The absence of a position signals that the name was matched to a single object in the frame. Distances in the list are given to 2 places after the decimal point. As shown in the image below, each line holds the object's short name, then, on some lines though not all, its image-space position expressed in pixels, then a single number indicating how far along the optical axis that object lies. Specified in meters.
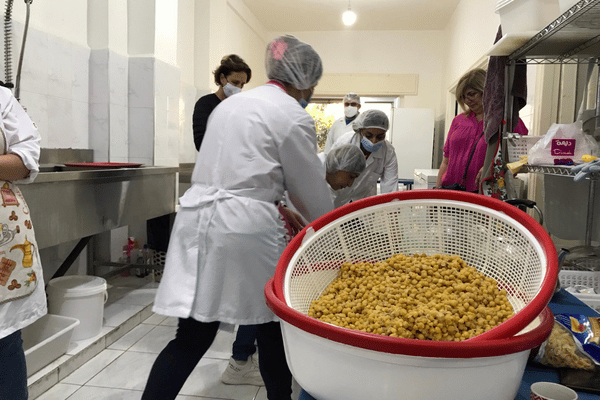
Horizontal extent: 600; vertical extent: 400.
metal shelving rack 1.16
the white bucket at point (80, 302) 2.20
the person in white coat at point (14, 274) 1.25
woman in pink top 2.24
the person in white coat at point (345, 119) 3.72
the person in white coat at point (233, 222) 1.29
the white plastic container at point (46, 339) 1.87
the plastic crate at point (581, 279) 1.44
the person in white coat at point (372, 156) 2.68
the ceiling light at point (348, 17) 4.54
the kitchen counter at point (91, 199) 1.89
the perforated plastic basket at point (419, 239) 0.72
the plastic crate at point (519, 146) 1.56
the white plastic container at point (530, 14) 1.38
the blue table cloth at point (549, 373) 0.77
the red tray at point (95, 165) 2.35
